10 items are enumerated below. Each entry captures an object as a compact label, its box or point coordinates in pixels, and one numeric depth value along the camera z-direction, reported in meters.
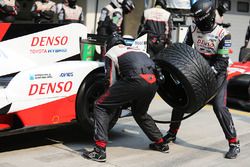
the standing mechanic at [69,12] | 10.48
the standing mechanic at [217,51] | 5.12
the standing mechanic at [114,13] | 9.34
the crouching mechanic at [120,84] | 4.74
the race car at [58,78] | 4.70
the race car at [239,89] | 8.12
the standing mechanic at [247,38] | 11.30
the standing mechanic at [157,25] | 9.12
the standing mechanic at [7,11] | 9.35
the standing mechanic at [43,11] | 10.77
